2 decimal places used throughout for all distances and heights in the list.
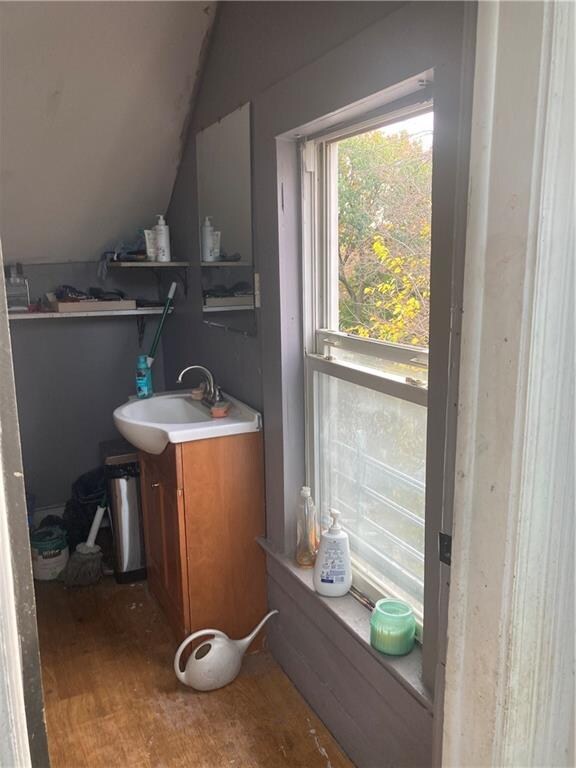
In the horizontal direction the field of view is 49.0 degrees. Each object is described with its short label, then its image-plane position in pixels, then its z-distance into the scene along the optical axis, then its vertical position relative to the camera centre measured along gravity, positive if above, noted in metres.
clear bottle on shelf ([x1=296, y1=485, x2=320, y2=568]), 2.00 -0.87
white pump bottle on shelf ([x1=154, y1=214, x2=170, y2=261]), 2.75 +0.09
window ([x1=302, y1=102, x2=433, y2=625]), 1.51 -0.21
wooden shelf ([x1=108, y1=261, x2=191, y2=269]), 2.73 -0.01
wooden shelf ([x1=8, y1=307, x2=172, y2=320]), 2.85 -0.24
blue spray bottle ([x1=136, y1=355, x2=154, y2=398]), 2.58 -0.48
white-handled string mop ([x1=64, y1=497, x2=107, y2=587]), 2.76 -1.30
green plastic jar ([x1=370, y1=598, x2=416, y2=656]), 1.56 -0.92
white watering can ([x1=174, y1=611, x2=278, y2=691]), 2.04 -1.29
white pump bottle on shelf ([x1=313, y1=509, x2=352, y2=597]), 1.81 -0.86
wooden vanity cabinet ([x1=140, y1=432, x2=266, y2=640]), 2.12 -0.92
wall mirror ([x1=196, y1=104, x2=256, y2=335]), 2.13 +0.14
